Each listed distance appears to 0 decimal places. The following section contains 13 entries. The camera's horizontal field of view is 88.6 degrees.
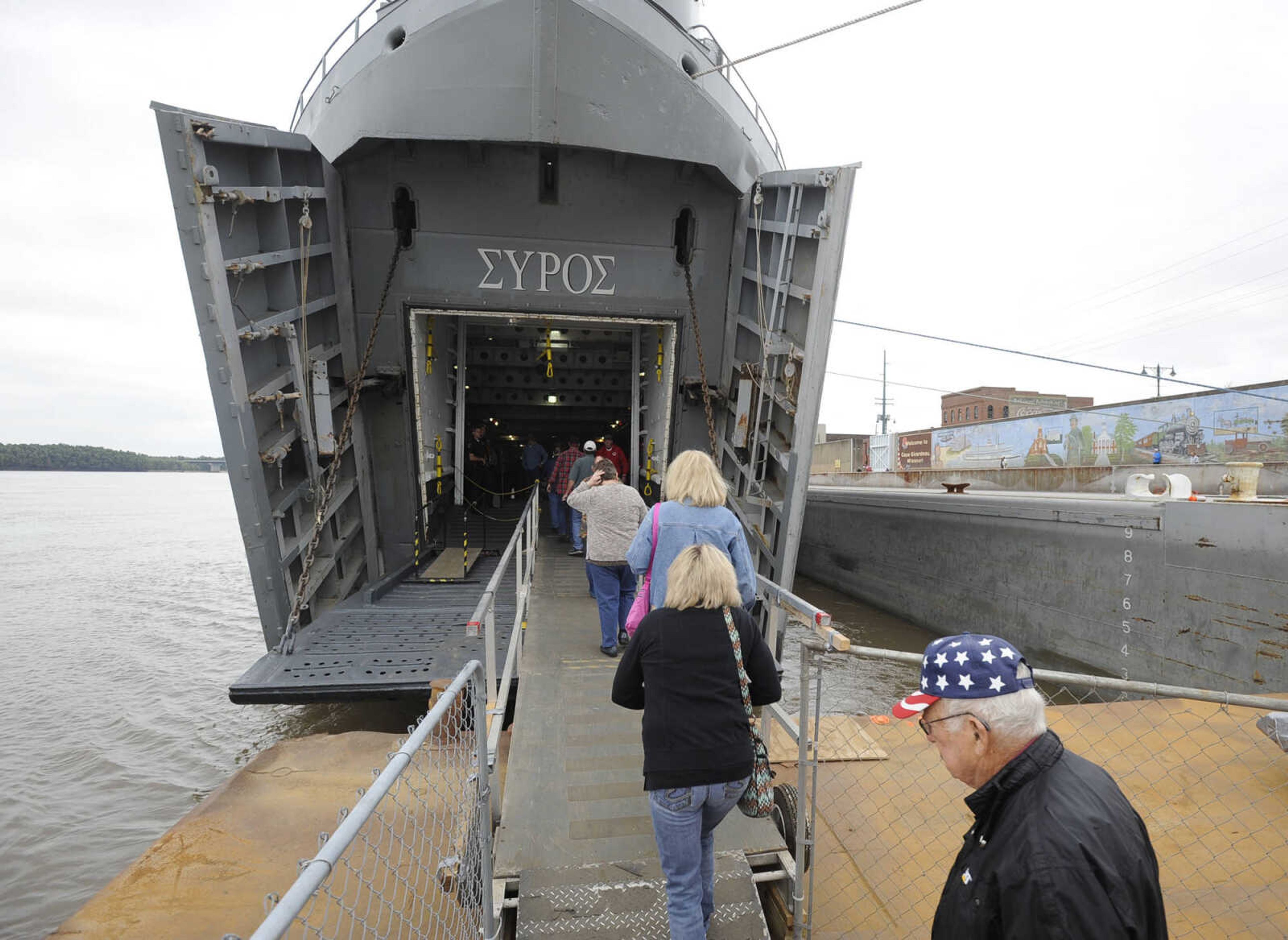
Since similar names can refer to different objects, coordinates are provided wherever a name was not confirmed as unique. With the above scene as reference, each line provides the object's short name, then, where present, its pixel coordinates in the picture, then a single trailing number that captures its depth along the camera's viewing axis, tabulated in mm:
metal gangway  2586
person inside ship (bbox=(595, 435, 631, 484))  9703
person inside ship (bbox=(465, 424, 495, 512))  12586
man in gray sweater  5145
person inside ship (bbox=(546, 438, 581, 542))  10227
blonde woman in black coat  2277
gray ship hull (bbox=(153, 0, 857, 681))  5988
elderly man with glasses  1161
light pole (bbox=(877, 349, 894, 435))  54344
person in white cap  8203
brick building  44969
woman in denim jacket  3287
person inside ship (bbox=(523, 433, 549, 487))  11891
